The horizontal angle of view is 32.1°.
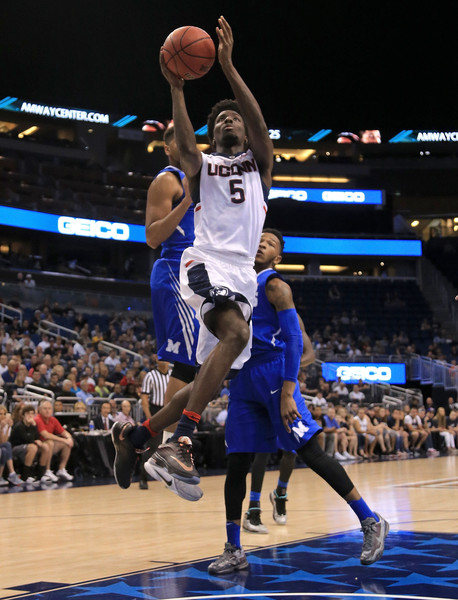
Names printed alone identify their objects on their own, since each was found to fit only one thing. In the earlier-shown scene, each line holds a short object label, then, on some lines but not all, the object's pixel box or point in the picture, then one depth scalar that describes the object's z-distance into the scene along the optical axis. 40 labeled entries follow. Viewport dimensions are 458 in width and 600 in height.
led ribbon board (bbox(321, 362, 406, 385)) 28.55
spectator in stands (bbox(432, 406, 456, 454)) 21.56
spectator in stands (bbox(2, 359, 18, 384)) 14.03
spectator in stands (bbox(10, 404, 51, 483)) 10.93
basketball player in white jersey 4.19
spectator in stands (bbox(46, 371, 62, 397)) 13.91
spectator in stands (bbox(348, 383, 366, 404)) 22.29
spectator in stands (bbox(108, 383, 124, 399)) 14.85
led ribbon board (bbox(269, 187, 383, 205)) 40.72
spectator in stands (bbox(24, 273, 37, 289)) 27.40
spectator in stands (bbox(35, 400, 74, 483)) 11.27
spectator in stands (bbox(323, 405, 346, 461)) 16.48
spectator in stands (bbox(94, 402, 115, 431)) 12.54
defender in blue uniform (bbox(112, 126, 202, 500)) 5.07
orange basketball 4.29
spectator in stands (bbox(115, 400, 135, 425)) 12.78
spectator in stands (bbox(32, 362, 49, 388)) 14.59
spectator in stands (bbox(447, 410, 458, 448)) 22.31
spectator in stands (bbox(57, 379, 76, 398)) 13.93
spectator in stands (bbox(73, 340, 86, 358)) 19.02
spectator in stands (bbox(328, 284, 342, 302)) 36.80
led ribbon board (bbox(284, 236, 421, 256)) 39.00
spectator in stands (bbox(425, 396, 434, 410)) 24.16
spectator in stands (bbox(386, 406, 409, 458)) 19.53
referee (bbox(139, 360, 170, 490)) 10.50
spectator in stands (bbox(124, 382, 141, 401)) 15.01
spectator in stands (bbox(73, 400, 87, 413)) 13.21
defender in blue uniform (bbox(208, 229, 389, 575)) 4.54
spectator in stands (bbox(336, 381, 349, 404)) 22.13
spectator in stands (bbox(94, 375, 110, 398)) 14.72
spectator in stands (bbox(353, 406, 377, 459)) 18.25
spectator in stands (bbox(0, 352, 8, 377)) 14.23
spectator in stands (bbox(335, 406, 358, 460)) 17.19
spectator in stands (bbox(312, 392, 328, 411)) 18.31
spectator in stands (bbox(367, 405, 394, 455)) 18.81
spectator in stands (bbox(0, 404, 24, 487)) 10.48
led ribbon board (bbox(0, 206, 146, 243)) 29.02
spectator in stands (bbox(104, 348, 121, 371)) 18.73
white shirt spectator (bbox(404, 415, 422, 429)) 20.97
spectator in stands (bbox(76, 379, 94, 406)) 13.93
